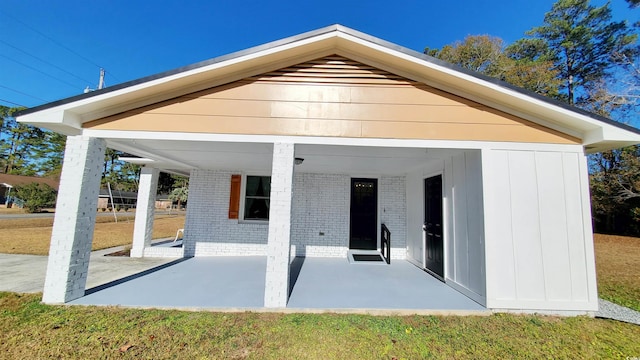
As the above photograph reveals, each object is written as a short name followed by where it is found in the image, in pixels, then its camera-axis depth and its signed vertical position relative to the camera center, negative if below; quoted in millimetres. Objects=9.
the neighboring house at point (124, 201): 30125 -352
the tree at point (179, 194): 30375 +724
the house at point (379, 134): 3643 +1056
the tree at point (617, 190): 12844 +1376
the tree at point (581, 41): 15070 +10437
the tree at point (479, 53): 16766 +10435
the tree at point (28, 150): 31766 +5495
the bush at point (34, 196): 20891 -148
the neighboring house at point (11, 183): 25862 +1172
